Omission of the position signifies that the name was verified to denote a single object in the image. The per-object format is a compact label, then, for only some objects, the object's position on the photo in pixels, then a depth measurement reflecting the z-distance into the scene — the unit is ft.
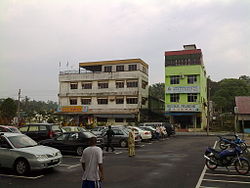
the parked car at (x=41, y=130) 54.29
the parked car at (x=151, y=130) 78.41
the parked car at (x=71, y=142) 44.73
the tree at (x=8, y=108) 153.28
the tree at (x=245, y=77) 231.05
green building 135.03
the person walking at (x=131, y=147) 44.86
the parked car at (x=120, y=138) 60.03
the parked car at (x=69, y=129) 59.82
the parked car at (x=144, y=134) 70.79
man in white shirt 17.19
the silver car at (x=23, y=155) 29.01
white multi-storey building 141.38
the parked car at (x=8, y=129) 54.70
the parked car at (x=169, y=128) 95.15
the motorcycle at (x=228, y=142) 36.67
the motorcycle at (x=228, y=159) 30.78
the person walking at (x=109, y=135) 50.47
